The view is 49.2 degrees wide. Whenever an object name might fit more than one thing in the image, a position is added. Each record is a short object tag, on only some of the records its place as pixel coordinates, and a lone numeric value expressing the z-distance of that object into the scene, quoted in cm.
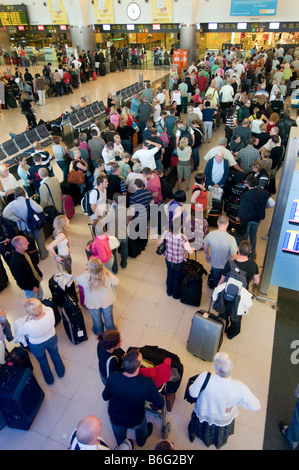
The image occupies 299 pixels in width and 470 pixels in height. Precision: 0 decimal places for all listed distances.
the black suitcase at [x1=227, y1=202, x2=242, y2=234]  602
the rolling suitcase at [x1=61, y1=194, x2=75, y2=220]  673
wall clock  1816
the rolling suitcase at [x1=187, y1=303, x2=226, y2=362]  382
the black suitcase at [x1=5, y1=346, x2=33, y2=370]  357
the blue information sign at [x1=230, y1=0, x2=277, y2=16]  1639
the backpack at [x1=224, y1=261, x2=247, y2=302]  372
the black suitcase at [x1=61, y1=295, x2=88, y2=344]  416
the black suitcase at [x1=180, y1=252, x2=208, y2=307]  467
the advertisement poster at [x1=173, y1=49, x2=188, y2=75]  1748
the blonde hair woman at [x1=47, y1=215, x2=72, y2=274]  448
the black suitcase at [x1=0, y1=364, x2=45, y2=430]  324
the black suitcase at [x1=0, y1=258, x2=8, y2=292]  525
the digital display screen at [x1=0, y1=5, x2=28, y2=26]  2028
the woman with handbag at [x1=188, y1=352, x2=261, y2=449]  261
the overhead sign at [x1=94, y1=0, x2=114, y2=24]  1845
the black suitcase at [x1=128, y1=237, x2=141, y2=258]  576
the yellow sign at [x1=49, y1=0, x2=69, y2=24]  1922
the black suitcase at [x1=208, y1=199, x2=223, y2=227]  641
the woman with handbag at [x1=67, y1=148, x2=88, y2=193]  682
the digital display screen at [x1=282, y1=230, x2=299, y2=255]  448
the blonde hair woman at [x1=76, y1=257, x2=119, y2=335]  369
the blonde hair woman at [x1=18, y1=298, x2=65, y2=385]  326
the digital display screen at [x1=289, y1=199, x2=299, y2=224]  428
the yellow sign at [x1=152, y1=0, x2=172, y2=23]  1784
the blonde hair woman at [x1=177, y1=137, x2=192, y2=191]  694
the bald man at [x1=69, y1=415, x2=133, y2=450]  224
